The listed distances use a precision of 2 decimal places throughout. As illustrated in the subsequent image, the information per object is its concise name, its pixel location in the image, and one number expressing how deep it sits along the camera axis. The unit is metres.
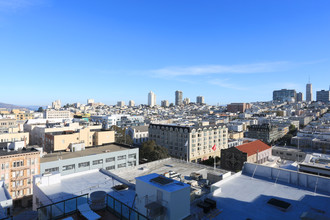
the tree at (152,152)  55.44
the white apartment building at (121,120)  124.51
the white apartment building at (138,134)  93.84
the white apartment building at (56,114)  171.73
